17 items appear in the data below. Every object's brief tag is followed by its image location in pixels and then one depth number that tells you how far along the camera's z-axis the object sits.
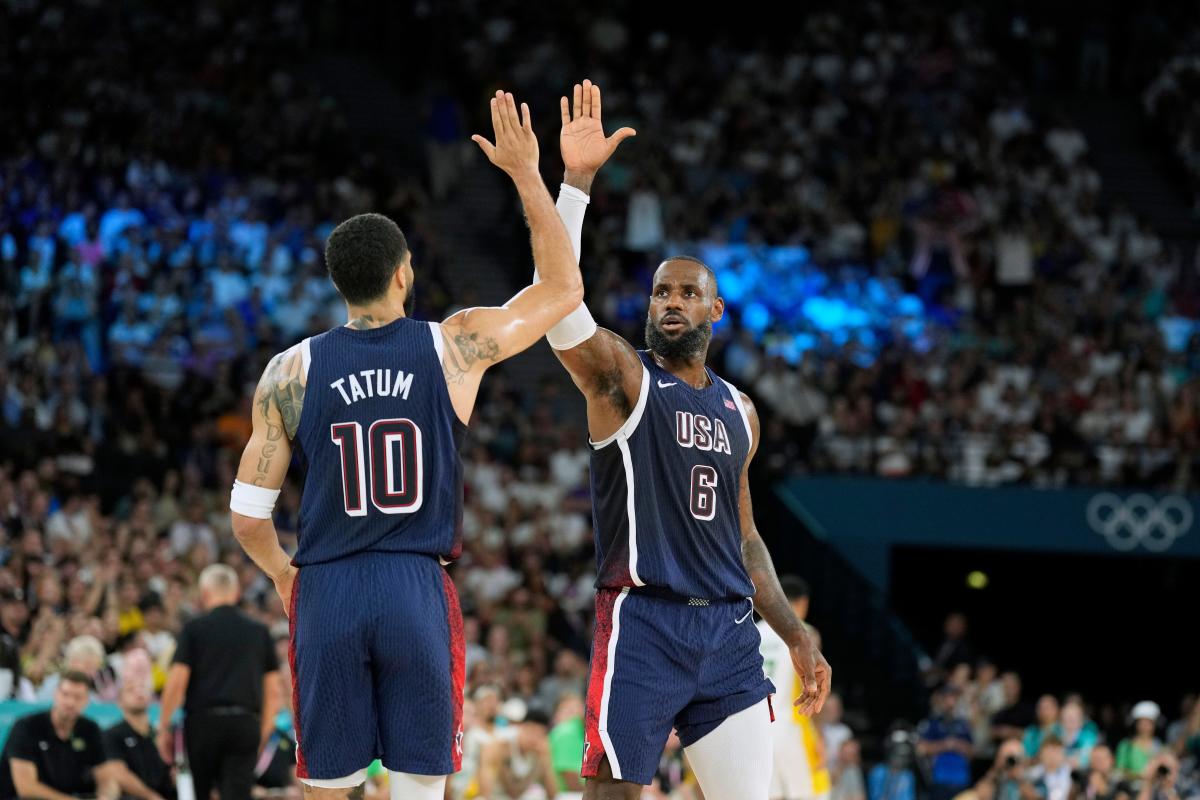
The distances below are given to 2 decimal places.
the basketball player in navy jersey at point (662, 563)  6.59
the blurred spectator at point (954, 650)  21.14
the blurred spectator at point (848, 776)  15.75
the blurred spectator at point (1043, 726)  17.05
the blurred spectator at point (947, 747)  17.39
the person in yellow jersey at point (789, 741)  11.74
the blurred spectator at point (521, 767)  13.62
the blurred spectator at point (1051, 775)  15.32
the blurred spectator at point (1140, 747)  16.59
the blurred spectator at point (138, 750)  11.22
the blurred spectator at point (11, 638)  12.83
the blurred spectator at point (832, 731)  16.16
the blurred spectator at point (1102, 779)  14.96
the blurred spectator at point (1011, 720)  18.50
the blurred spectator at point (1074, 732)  16.84
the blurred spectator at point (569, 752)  14.09
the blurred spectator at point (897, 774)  15.41
